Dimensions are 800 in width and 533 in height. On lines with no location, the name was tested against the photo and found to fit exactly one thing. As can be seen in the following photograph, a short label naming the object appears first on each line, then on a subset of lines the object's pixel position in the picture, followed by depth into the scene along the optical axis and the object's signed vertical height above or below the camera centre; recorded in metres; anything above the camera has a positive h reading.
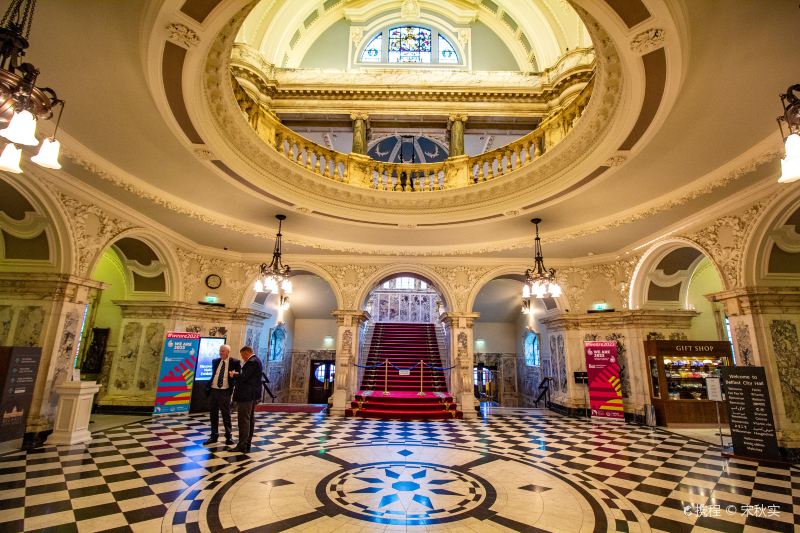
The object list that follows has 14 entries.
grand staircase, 8.87 -0.94
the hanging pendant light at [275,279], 7.20 +1.33
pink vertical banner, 8.76 -0.61
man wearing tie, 5.75 -0.70
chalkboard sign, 5.33 -0.81
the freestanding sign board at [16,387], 5.11 -0.67
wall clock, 9.41 +1.61
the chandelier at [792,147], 2.48 +1.43
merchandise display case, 8.05 -0.44
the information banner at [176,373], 8.21 -0.65
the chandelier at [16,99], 2.17 +1.46
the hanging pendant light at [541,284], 6.98 +1.33
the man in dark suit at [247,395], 5.29 -0.71
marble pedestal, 5.59 -1.11
